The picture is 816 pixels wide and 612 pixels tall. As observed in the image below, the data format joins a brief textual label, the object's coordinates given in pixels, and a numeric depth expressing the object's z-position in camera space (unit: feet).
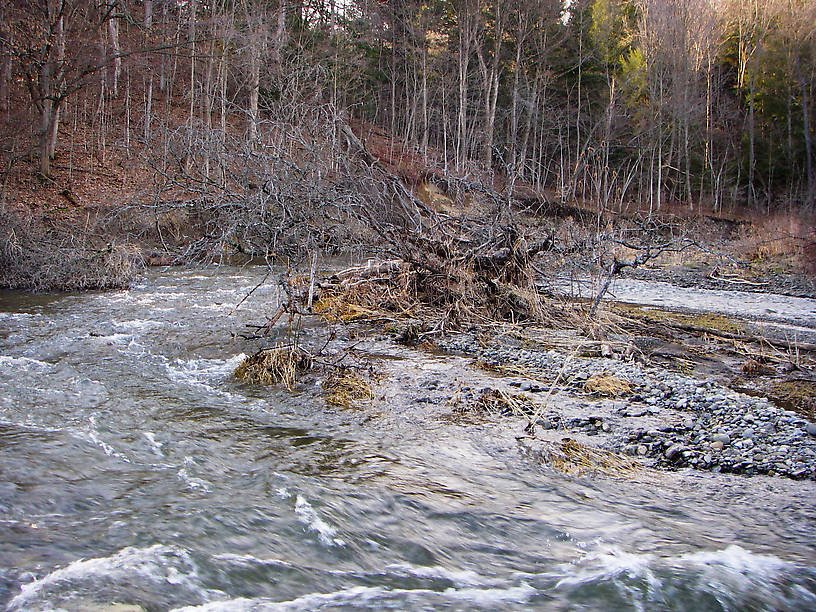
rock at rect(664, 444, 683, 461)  16.47
